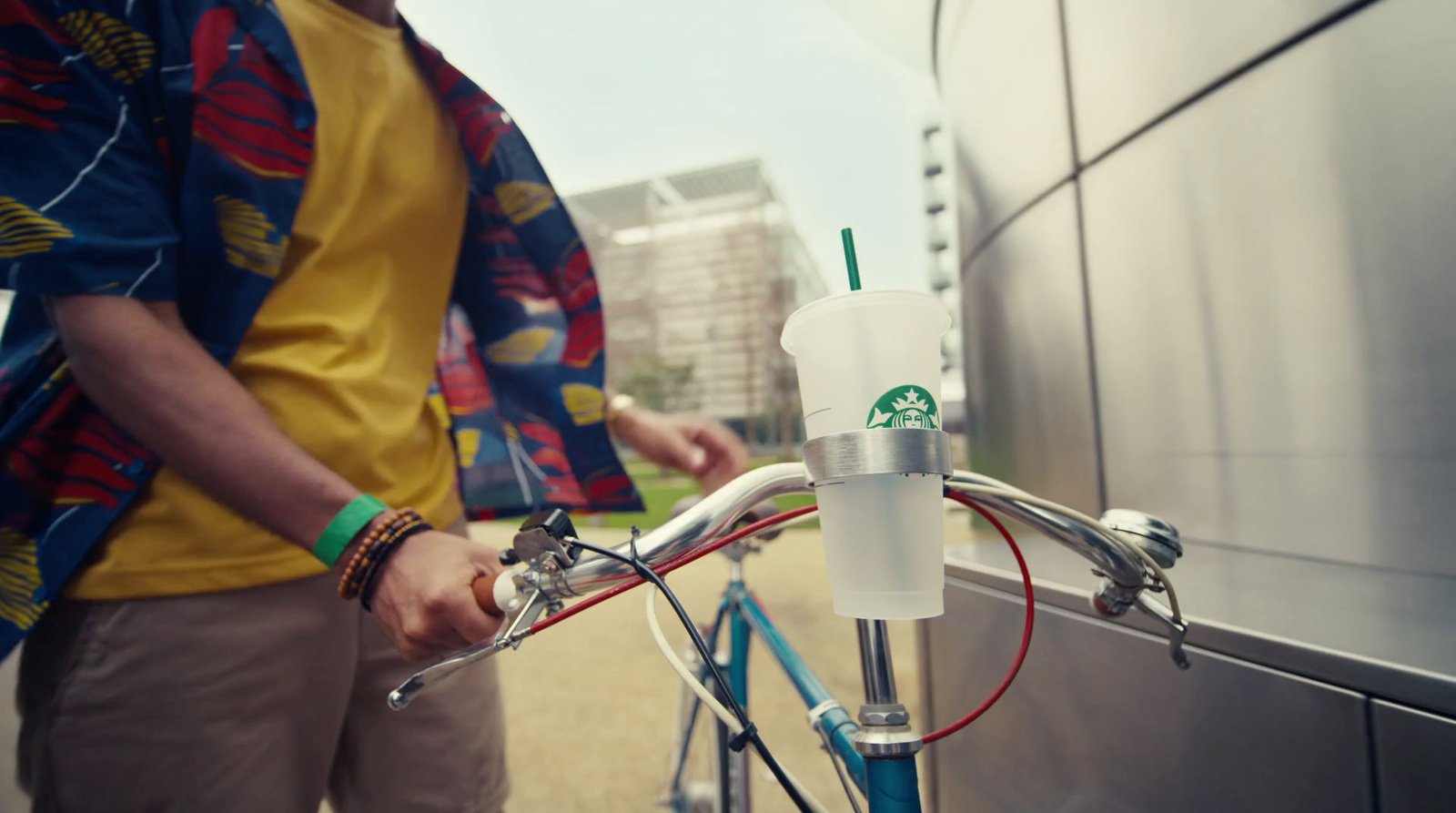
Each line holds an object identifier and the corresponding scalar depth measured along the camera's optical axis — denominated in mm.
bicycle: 484
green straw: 479
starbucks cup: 423
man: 655
